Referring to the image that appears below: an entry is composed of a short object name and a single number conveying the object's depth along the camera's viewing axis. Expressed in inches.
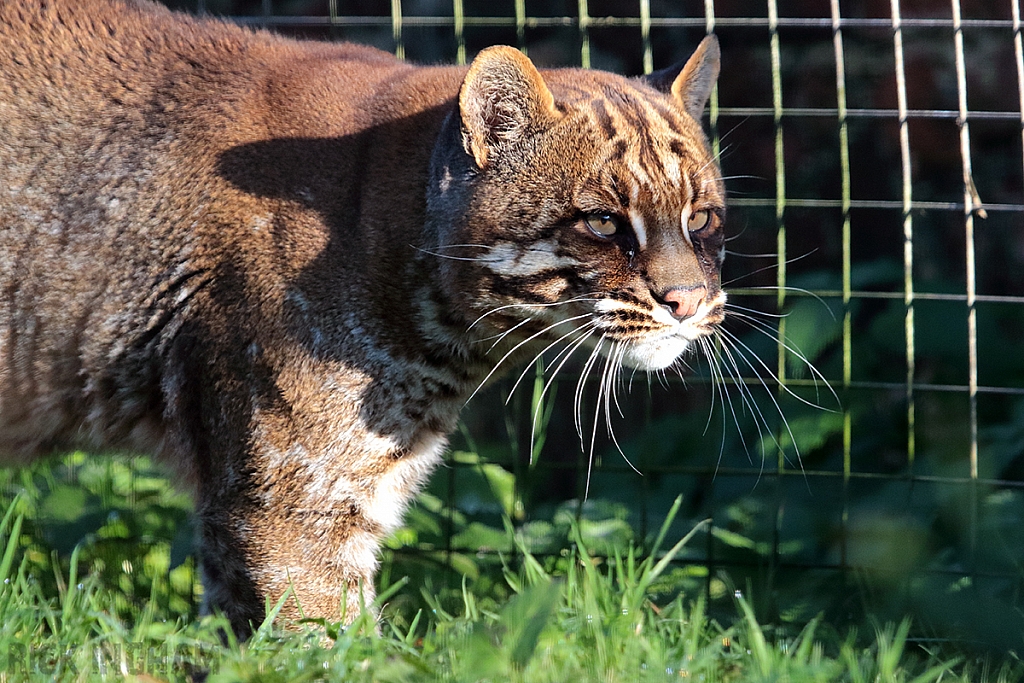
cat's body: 255.1
